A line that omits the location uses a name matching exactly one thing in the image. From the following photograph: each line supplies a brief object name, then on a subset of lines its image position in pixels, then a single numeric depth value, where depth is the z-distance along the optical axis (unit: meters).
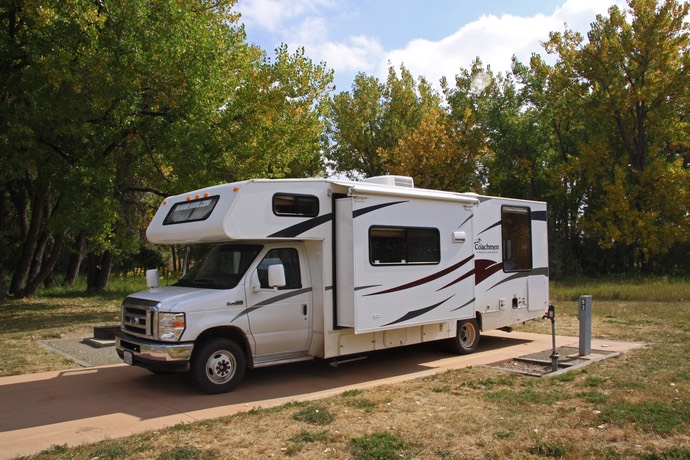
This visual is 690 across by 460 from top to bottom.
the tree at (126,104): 14.64
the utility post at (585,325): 9.89
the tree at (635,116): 27.73
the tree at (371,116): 35.91
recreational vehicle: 7.73
